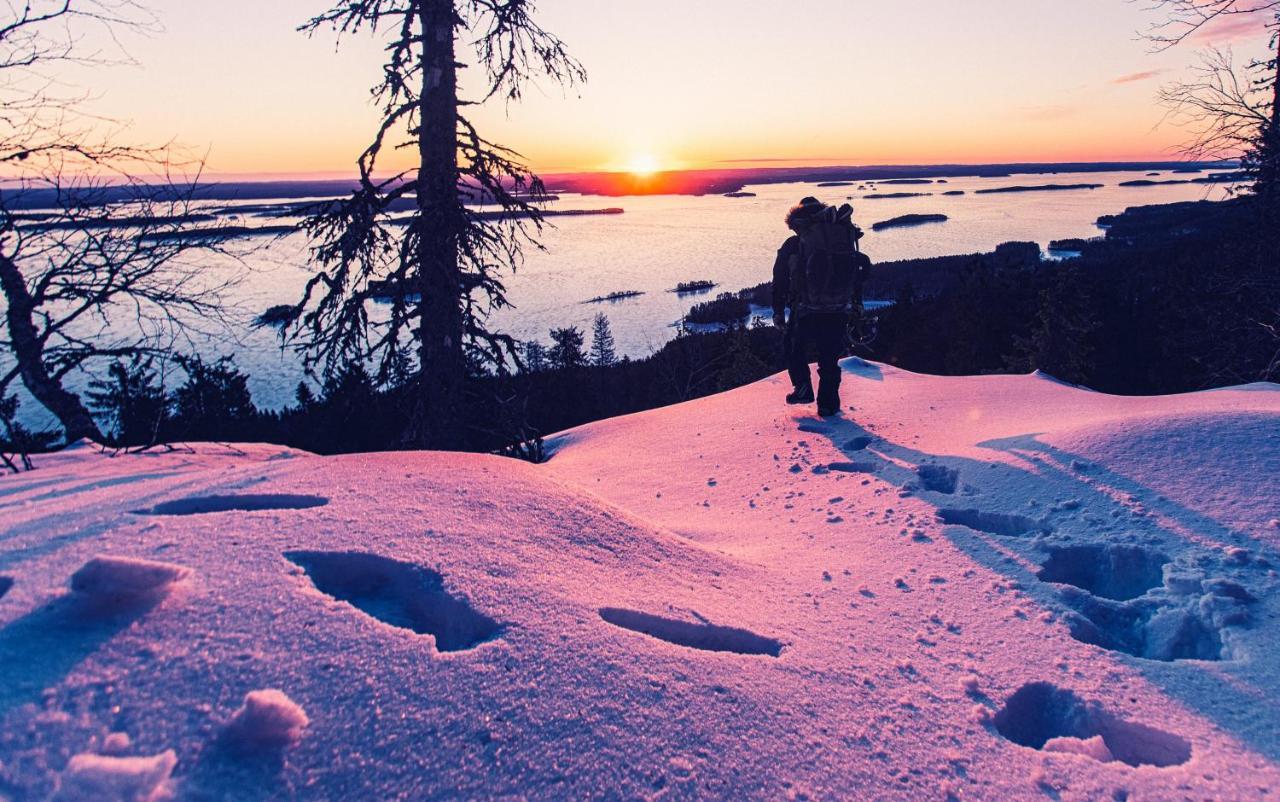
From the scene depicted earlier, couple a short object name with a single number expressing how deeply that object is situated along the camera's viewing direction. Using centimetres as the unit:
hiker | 652
